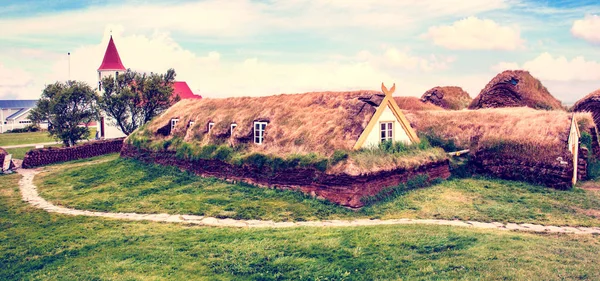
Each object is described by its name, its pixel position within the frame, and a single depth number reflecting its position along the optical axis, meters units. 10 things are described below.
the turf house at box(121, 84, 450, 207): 13.94
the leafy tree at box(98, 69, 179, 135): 34.72
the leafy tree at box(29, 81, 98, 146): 32.56
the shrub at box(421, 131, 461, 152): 18.84
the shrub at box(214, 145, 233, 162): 17.67
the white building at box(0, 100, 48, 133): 75.75
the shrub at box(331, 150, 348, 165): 14.00
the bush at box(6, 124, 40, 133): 63.33
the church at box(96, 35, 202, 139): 46.28
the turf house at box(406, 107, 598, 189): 15.30
